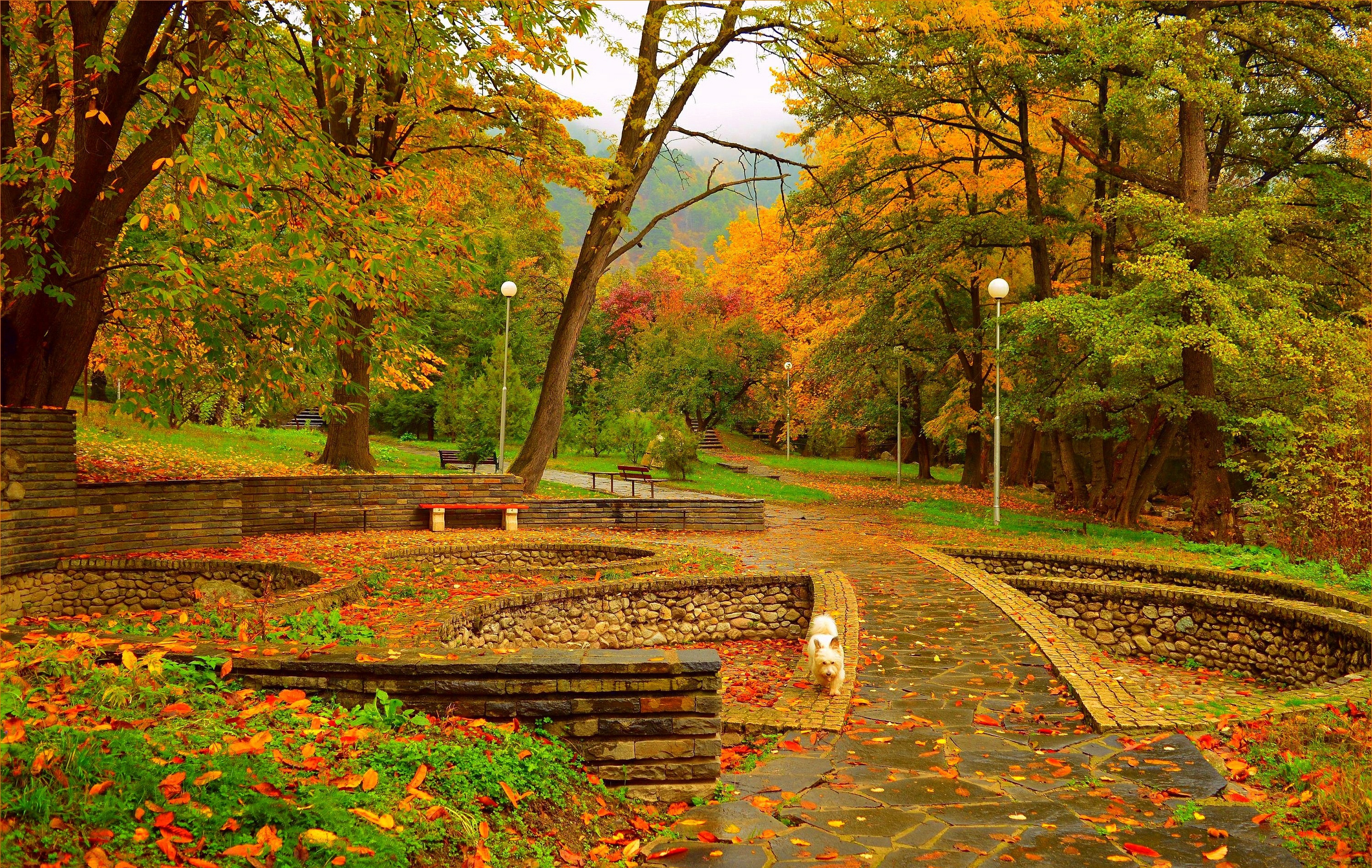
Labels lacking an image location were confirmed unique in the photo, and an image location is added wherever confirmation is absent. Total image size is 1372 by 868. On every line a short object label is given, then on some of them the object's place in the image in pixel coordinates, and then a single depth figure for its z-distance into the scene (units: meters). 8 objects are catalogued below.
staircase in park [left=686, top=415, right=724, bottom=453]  40.88
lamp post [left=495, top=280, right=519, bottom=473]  15.99
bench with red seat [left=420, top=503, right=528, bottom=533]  13.33
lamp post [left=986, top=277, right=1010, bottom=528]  14.83
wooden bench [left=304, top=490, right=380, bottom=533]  12.38
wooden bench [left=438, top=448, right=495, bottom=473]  20.06
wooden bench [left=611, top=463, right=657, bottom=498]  18.09
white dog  5.90
